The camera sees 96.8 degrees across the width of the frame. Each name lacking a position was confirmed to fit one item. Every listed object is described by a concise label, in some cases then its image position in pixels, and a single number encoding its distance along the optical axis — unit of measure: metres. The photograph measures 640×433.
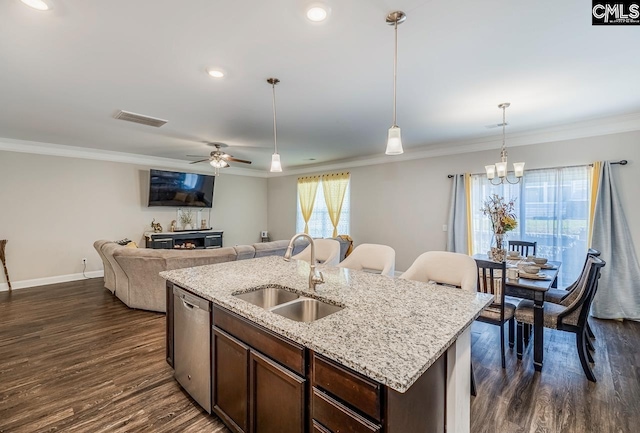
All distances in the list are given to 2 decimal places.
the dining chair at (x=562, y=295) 2.96
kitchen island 1.05
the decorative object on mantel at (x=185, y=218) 7.10
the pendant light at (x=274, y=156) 2.75
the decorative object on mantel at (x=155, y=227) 6.64
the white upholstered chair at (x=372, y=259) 2.95
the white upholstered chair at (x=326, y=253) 3.57
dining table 2.59
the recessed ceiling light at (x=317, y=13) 1.77
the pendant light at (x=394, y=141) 2.12
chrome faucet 1.90
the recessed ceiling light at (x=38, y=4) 1.71
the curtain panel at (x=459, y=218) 5.09
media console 6.34
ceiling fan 4.79
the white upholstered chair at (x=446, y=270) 2.36
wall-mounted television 6.41
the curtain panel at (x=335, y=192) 6.92
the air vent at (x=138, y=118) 3.68
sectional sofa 3.82
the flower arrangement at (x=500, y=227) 3.41
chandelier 3.42
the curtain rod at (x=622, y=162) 3.77
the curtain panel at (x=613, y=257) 3.73
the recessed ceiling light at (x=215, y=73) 2.57
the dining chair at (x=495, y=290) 2.58
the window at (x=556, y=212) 4.08
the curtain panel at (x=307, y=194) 7.52
